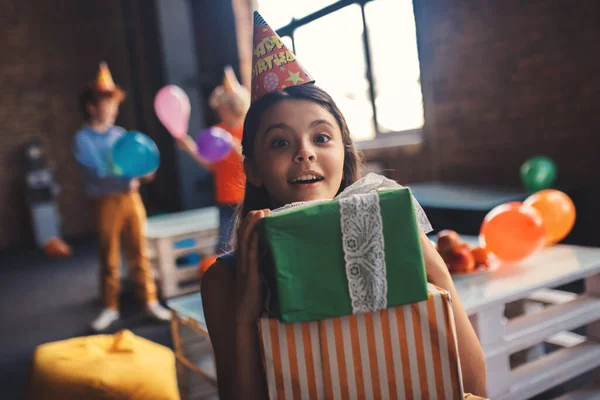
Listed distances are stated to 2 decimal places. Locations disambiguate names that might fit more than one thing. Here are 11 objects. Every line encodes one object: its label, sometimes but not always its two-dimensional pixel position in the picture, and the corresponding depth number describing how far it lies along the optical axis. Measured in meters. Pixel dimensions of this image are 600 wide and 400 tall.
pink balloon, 2.84
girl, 0.78
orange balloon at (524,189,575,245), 1.77
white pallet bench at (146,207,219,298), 3.27
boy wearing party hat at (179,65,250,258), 2.91
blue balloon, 2.61
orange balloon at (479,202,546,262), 1.52
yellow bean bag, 1.41
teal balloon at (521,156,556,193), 2.79
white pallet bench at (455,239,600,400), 1.30
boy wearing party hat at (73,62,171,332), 2.77
